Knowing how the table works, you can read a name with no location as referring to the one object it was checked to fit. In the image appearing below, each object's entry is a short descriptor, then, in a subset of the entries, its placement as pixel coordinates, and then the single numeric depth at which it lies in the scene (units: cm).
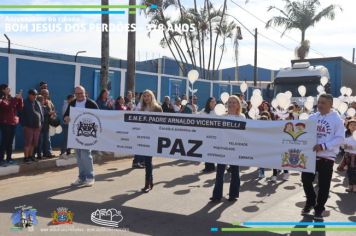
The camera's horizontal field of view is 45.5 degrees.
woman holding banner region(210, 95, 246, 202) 685
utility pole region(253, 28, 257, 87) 3177
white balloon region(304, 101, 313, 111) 993
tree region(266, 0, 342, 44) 2733
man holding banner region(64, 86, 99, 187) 803
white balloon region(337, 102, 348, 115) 1028
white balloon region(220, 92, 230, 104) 1055
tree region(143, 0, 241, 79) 2590
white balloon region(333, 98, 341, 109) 1004
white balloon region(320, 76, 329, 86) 1499
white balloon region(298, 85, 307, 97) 1369
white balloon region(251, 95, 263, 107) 899
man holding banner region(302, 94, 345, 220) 585
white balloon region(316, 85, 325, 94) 1456
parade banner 623
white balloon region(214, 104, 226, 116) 848
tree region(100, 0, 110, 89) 1336
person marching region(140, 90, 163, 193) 759
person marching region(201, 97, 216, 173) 1005
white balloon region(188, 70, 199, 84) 1026
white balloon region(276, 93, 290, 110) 923
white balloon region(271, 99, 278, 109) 970
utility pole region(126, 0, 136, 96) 1435
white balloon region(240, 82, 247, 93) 1211
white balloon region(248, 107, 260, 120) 916
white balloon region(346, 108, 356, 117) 944
